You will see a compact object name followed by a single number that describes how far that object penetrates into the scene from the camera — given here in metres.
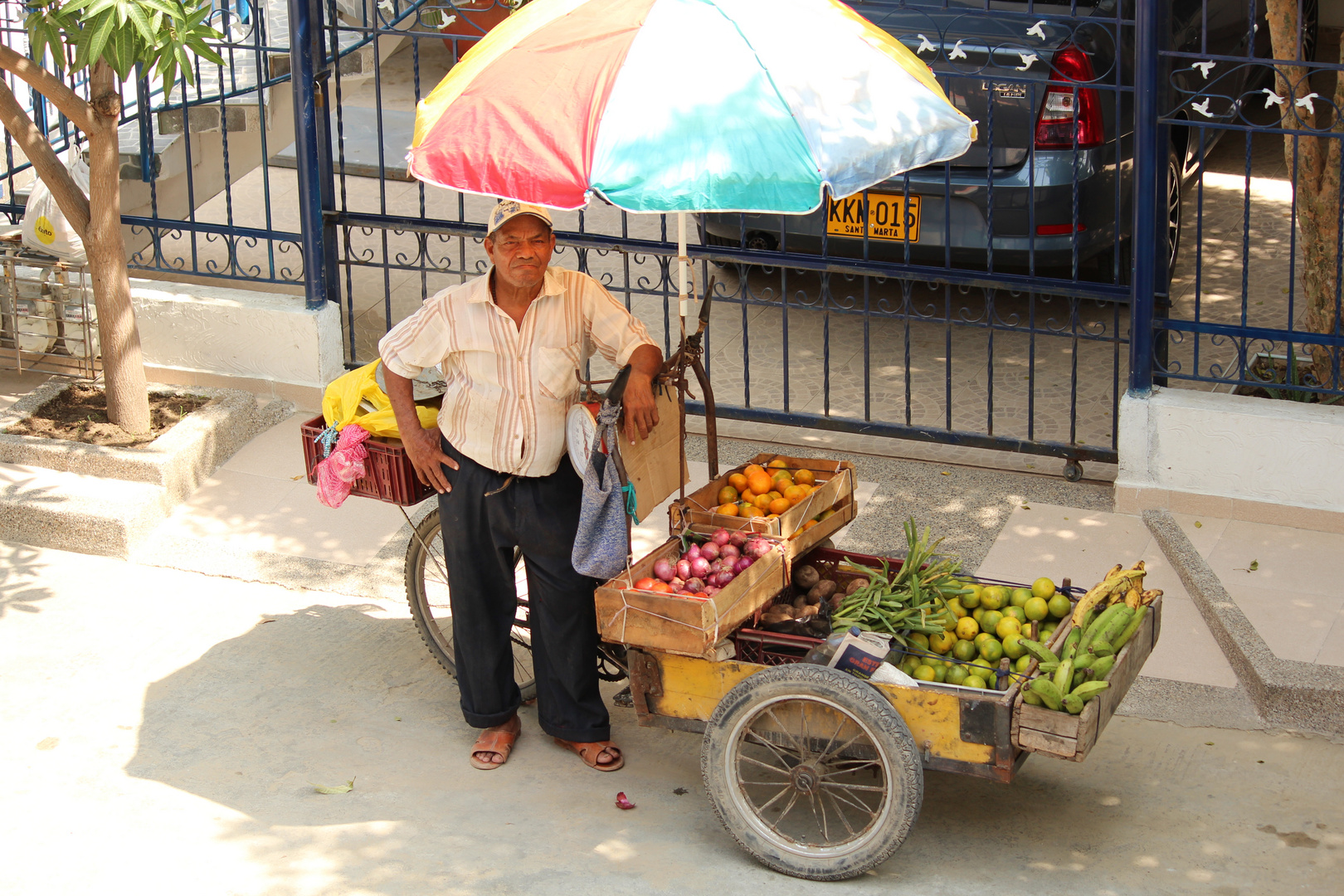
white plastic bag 7.48
